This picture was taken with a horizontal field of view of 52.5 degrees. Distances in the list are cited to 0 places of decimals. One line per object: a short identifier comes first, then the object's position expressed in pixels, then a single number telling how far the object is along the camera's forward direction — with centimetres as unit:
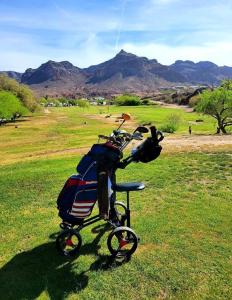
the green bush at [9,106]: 4390
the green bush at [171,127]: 3100
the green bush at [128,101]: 10550
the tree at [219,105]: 2608
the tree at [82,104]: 10279
